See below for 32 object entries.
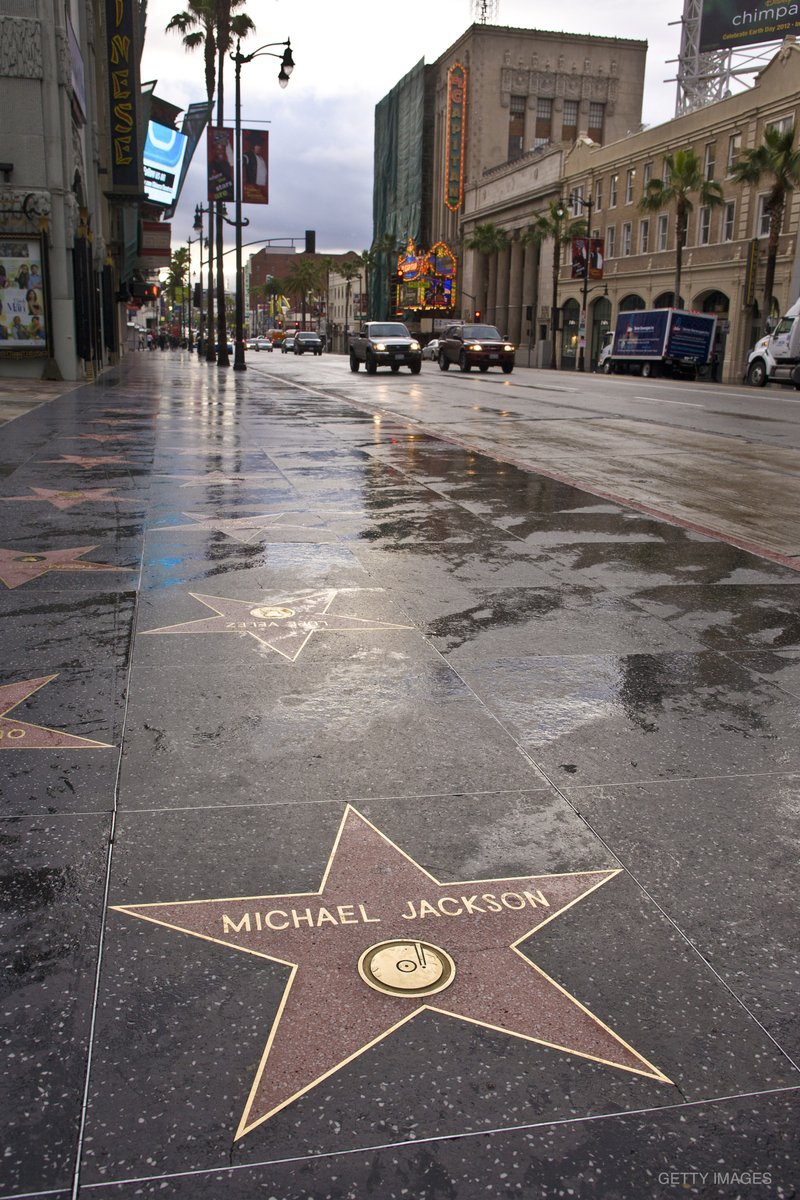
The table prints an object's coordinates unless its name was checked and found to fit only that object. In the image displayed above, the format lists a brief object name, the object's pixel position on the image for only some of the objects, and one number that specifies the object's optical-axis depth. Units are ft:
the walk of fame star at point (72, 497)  28.25
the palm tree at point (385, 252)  379.35
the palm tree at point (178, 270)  504.43
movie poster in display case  76.89
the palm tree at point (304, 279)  496.64
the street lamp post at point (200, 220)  222.48
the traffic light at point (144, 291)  182.72
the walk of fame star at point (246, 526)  24.20
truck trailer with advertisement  152.66
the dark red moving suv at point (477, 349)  132.87
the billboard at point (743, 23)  208.33
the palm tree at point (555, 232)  231.09
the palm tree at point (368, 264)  399.24
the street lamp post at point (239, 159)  110.73
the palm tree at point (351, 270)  451.94
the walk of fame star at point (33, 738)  11.80
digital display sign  173.58
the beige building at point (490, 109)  323.37
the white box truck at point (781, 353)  121.70
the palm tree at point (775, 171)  148.87
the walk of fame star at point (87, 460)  36.65
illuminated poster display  328.29
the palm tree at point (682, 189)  173.99
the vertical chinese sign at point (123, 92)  97.76
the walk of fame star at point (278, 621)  16.19
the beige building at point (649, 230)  164.86
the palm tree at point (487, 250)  291.99
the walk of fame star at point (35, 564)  19.83
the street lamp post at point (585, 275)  207.41
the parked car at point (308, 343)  269.03
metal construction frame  242.78
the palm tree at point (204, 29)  147.64
